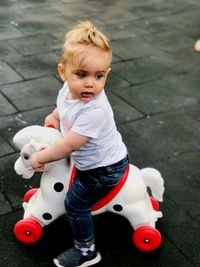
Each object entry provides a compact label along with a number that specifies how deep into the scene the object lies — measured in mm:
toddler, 2166
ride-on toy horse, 2578
